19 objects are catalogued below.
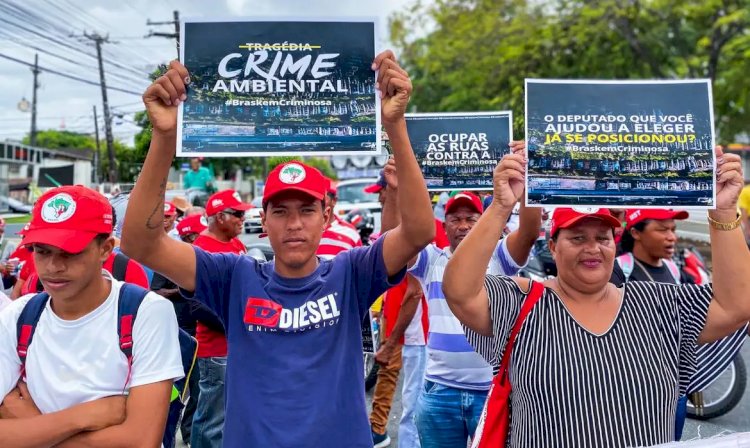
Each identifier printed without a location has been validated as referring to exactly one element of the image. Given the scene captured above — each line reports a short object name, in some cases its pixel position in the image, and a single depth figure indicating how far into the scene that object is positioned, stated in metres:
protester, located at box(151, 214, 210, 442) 4.39
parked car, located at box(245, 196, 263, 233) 17.50
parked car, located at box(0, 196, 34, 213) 11.50
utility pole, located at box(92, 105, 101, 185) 35.38
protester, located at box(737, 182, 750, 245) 3.71
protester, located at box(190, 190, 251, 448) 4.18
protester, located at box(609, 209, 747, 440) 4.20
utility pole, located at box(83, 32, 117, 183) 26.62
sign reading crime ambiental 2.43
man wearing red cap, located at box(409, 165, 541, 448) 3.26
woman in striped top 2.18
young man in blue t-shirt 2.20
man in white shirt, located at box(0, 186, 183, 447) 2.11
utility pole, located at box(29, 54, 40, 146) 42.55
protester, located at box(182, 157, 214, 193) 11.26
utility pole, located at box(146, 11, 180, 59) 22.84
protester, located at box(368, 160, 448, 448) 4.48
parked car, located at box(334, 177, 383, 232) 15.80
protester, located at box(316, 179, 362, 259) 5.11
